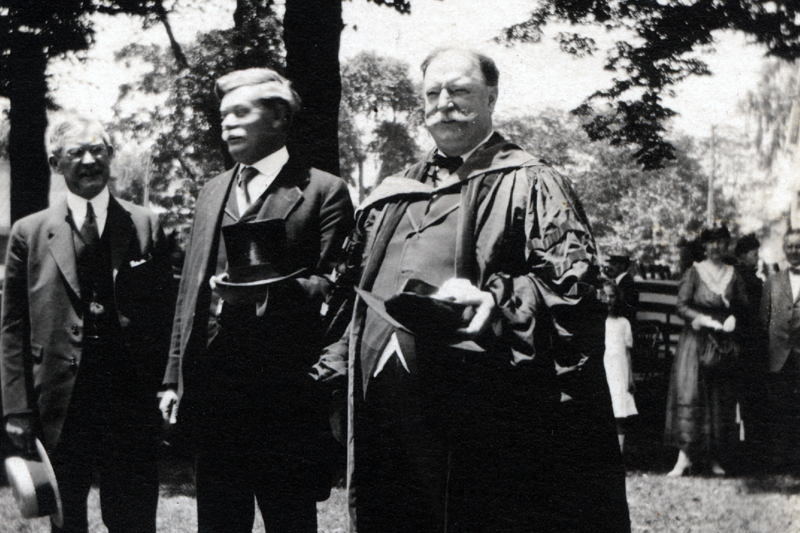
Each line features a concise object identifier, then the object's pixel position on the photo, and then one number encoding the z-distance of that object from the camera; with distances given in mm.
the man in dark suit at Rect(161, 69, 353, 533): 2471
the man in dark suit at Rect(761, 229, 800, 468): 4758
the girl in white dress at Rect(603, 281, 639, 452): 5508
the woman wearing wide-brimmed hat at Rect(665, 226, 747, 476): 5691
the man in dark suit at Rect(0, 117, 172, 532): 2846
